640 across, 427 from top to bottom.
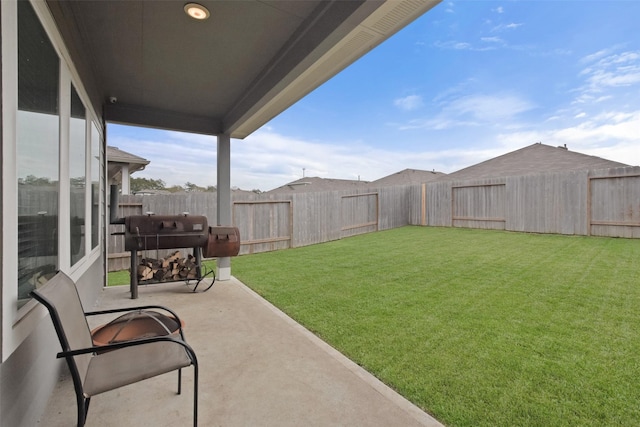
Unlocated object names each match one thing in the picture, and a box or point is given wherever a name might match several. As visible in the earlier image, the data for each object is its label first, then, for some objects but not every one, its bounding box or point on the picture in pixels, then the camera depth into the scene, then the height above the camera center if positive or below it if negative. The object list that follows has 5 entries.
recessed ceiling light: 2.29 +1.60
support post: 5.10 +0.46
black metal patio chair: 1.34 -0.83
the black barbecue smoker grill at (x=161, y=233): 4.03 -0.29
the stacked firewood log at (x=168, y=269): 4.73 -0.92
